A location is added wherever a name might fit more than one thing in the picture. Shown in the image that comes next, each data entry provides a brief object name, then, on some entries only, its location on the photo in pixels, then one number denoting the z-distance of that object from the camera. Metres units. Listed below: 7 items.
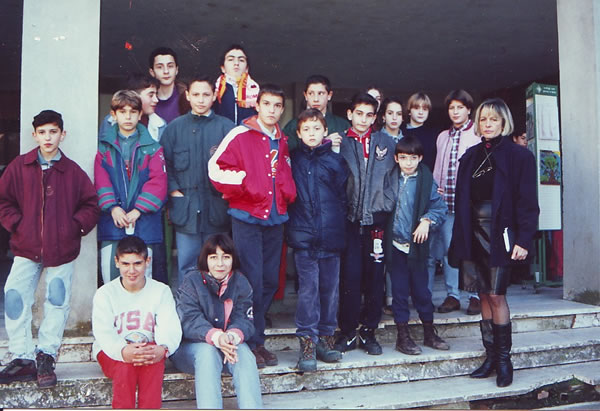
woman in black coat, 3.20
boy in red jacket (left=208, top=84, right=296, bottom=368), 3.11
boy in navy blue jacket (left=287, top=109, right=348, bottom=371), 3.22
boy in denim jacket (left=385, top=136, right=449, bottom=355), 3.47
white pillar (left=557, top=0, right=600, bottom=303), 4.44
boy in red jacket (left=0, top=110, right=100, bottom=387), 2.97
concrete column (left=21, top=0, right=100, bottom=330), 3.44
